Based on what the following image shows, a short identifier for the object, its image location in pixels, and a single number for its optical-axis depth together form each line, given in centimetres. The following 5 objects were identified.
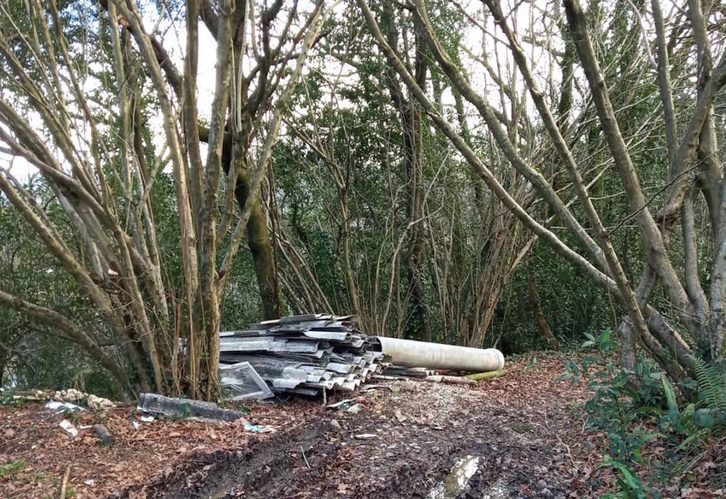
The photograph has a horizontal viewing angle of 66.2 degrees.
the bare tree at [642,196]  401
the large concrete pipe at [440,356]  736
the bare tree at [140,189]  486
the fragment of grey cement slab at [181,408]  501
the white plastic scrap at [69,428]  441
